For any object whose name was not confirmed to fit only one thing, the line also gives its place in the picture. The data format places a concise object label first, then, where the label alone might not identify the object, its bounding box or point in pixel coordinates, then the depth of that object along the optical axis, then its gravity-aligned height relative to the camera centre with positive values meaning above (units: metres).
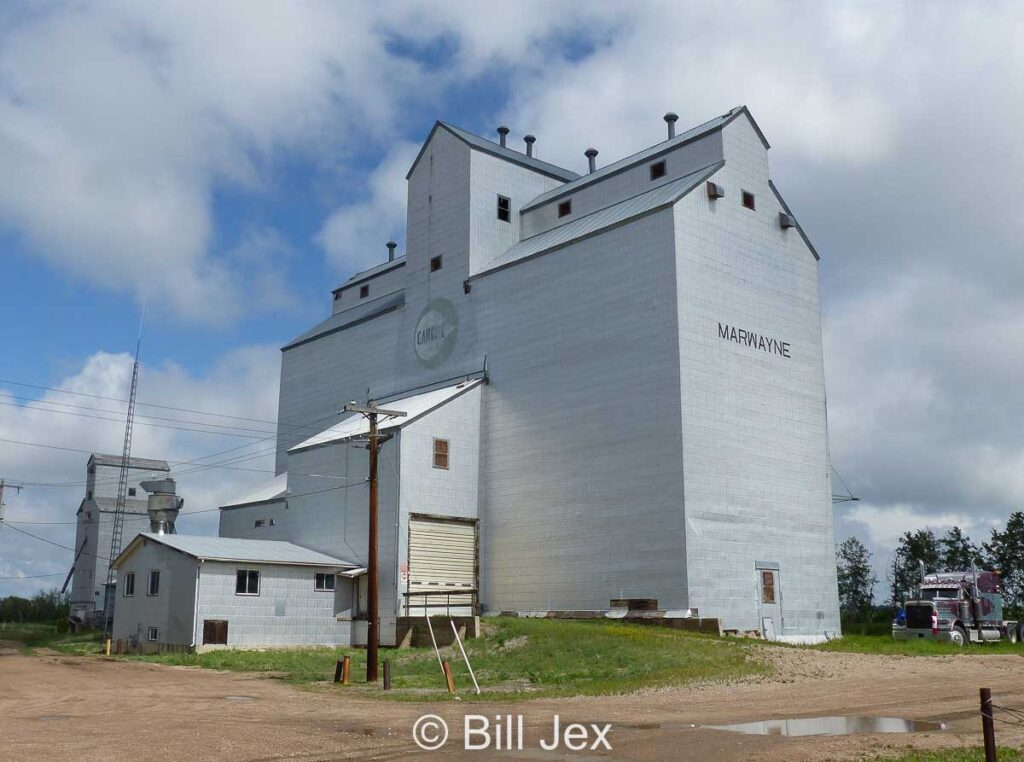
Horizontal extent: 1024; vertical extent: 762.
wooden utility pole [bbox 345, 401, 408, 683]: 25.22 +0.52
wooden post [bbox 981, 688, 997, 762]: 11.02 -1.42
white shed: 36.81 +0.09
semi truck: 37.28 -0.46
